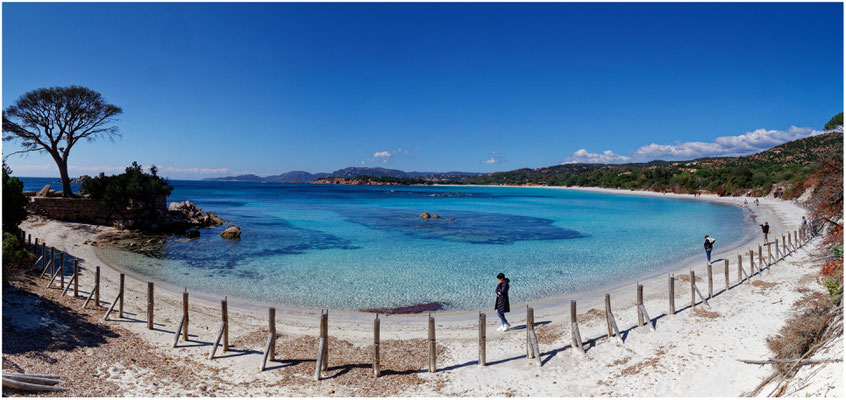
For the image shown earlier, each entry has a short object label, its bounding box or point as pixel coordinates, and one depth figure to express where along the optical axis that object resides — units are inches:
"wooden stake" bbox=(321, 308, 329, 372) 395.3
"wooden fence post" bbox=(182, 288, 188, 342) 453.1
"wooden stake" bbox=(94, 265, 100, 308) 555.2
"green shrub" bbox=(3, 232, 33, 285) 456.8
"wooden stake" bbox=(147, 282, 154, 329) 493.0
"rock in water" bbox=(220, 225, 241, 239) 1312.7
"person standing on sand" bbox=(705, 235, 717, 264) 853.2
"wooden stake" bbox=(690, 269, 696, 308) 553.0
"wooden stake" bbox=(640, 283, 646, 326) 488.8
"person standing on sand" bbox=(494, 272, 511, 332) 514.1
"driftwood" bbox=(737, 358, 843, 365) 264.1
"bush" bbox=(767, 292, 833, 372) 352.7
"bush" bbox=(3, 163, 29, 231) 717.6
